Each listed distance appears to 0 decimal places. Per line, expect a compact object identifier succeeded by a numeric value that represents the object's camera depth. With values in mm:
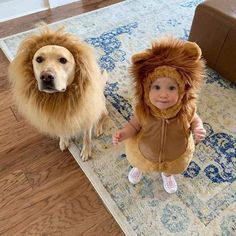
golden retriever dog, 952
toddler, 785
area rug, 1091
